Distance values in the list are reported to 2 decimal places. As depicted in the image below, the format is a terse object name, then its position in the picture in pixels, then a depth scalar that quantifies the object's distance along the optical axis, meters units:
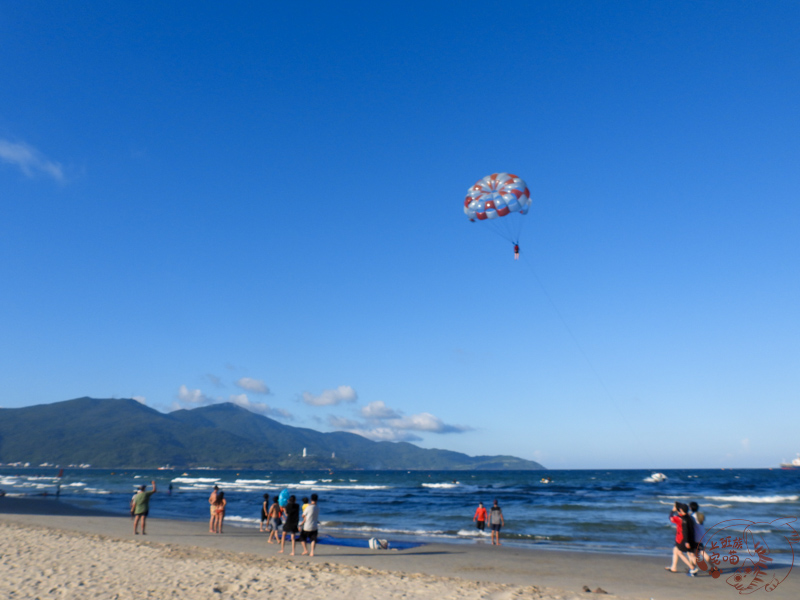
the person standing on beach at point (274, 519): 16.41
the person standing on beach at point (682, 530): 10.76
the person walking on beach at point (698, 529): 10.80
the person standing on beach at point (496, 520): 17.41
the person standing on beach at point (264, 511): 18.82
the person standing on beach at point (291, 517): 13.35
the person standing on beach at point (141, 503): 16.52
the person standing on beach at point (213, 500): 18.48
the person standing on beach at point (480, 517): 18.42
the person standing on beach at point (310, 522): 12.56
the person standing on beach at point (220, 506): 18.28
